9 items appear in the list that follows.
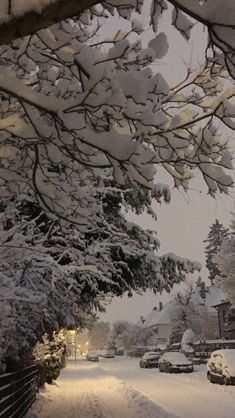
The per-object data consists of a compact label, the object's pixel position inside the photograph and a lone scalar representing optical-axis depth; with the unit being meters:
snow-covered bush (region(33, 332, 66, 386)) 18.58
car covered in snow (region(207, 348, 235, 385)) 22.28
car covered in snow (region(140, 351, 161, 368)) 43.62
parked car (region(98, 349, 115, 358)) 91.16
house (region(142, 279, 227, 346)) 74.56
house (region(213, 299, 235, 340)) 58.77
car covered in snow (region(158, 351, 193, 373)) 32.88
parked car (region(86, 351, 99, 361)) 81.43
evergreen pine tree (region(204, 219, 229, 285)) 98.44
